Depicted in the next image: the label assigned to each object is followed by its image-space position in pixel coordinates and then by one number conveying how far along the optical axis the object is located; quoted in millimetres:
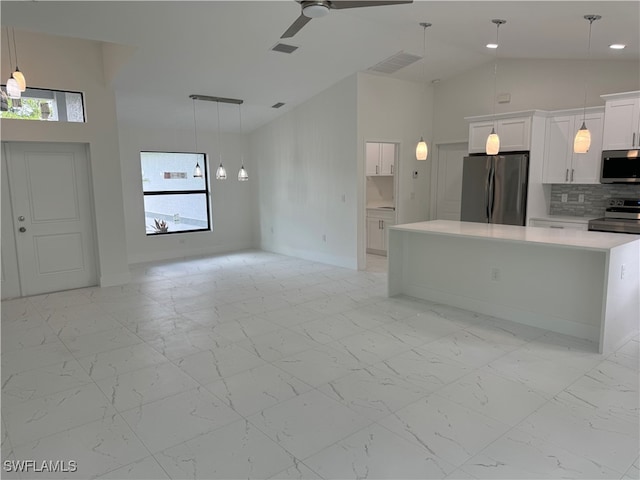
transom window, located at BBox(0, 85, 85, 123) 5214
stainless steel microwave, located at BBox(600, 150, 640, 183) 4992
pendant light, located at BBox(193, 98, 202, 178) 7789
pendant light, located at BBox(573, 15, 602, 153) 3965
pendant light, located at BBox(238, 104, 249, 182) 6895
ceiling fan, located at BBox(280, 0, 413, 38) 2693
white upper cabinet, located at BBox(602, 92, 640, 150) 4934
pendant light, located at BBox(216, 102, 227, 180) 6600
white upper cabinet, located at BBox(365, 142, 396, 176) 7645
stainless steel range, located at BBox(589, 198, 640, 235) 5007
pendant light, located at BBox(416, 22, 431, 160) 4747
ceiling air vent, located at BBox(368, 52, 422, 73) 5801
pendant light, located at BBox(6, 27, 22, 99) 3174
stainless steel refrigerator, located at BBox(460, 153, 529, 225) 5848
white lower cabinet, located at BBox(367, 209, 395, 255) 7742
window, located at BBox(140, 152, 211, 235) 7789
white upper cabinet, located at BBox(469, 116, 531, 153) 5816
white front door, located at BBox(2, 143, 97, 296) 5391
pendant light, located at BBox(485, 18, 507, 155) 4181
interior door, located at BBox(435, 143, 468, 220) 7281
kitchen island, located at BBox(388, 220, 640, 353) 3531
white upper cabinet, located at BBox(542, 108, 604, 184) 5398
